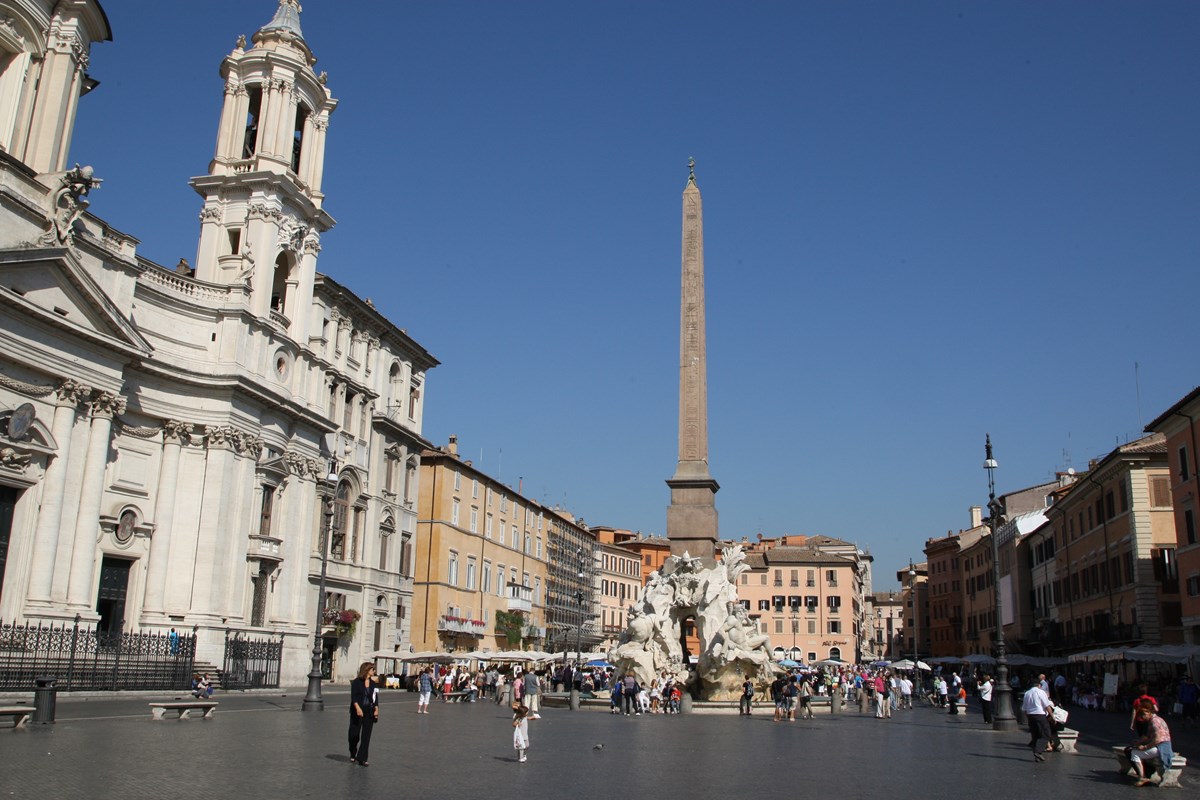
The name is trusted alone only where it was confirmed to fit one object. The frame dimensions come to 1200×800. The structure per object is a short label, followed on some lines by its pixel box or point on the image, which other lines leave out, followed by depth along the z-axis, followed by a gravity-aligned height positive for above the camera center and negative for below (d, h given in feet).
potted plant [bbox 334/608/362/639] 129.49 +1.84
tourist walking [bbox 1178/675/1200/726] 87.92 -3.12
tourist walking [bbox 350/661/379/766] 40.11 -2.65
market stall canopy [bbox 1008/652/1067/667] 131.98 -0.44
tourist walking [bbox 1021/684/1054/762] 52.75 -2.62
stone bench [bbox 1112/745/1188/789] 40.19 -4.09
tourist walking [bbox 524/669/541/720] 61.52 -2.60
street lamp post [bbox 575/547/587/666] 239.50 +17.78
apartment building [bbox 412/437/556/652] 158.30 +12.41
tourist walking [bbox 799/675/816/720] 84.33 -4.42
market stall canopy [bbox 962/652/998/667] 138.13 -0.46
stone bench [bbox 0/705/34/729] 48.65 -3.86
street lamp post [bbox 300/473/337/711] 75.41 -3.07
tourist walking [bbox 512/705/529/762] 42.98 -3.57
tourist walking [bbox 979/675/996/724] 79.66 -3.01
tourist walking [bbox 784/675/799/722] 77.00 -3.46
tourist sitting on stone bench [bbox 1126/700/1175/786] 39.96 -3.22
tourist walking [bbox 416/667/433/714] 81.61 -3.62
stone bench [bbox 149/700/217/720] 60.44 -4.20
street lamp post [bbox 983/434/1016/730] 72.39 -2.36
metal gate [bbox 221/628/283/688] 99.04 -2.58
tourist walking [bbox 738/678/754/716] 80.74 -3.72
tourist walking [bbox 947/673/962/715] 97.72 -3.59
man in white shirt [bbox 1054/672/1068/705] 119.22 -3.65
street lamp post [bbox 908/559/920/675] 243.11 +16.77
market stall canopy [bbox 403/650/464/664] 125.18 -1.92
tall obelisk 89.61 +17.49
